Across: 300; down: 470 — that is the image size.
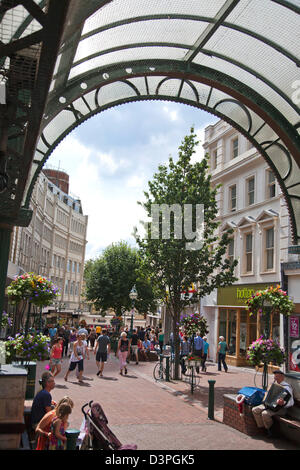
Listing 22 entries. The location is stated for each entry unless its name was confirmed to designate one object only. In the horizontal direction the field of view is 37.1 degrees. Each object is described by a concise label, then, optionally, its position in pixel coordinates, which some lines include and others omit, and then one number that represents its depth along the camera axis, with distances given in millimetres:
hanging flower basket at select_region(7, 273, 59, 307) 8539
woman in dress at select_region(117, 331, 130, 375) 17016
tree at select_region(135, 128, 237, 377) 16766
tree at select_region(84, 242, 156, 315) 43219
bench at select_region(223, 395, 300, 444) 7824
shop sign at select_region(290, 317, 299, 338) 19344
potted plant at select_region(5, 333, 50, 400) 8023
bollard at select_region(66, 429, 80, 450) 5293
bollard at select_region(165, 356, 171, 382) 15953
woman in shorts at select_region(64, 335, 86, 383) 14641
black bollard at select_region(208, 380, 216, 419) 9852
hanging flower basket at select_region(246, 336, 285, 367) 11188
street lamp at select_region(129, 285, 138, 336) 27139
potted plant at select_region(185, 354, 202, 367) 13971
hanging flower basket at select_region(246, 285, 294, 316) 11477
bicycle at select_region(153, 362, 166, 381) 16242
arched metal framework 6523
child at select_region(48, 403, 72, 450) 5465
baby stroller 5885
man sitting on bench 8105
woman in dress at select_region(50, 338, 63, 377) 13953
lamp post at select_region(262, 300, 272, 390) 11555
